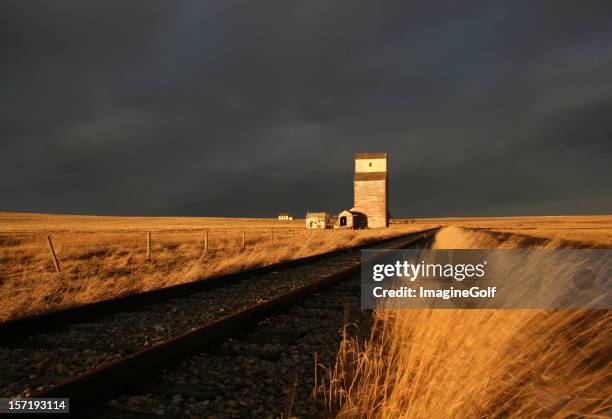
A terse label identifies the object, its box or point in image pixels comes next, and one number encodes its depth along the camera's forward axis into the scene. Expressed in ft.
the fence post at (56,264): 45.24
